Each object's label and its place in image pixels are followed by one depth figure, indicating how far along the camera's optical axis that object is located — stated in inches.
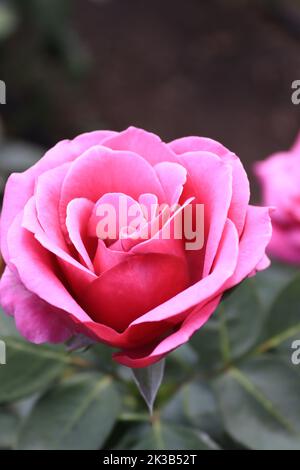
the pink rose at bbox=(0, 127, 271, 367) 21.9
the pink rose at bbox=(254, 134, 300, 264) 28.6
